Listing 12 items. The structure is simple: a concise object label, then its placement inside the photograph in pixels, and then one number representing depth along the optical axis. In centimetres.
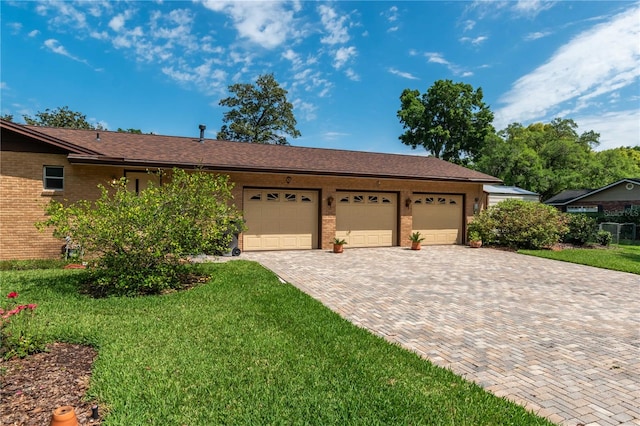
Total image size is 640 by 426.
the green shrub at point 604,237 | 1625
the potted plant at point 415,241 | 1407
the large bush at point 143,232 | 634
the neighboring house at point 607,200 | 2367
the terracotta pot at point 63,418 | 221
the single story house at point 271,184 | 1005
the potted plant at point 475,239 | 1517
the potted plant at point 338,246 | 1284
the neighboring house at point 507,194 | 2420
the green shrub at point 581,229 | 1620
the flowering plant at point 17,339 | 368
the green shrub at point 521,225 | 1455
